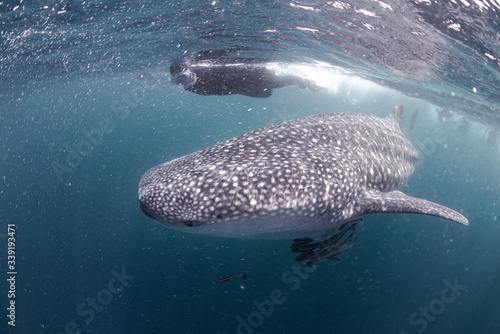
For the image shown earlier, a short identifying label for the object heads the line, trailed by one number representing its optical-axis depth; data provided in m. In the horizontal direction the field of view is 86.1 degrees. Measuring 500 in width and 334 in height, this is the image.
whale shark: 3.22
